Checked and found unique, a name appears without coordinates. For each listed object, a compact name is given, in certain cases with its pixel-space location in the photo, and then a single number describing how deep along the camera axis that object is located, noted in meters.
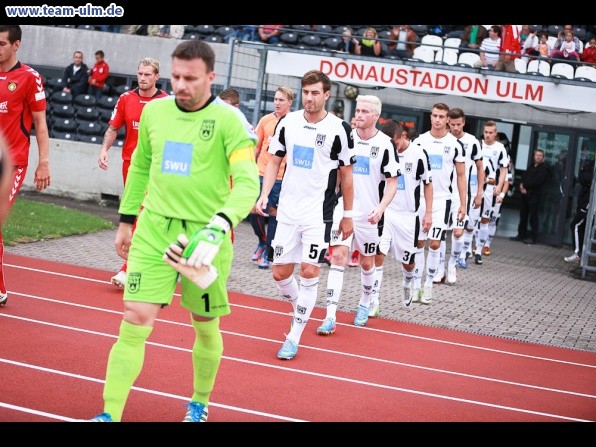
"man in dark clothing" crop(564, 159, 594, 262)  20.08
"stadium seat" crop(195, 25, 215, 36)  25.12
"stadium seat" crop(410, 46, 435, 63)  21.38
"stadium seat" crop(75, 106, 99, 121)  23.28
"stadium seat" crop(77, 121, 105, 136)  22.81
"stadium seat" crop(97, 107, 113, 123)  23.31
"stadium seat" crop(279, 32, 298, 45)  24.59
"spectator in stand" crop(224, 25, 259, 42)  23.47
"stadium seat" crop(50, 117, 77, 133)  23.10
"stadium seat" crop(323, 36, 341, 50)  23.56
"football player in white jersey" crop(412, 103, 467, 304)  12.91
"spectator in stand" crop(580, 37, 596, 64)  22.42
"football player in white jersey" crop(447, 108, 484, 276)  13.70
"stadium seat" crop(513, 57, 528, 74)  21.45
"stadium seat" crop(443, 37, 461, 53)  23.26
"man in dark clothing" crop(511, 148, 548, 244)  22.86
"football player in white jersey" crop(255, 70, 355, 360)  8.84
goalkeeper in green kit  5.72
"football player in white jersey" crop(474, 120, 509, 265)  17.92
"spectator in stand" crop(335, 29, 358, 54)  23.05
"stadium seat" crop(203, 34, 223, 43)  24.12
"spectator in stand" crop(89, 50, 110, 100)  23.83
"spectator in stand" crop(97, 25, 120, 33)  25.20
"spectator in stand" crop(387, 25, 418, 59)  22.92
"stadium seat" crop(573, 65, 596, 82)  21.08
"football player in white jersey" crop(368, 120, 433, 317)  11.69
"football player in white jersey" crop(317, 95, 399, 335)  10.11
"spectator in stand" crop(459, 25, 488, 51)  22.56
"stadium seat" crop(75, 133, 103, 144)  22.50
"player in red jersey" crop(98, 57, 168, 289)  10.93
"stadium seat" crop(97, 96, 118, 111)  23.44
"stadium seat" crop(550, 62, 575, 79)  20.48
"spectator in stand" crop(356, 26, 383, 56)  22.61
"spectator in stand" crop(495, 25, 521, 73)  21.44
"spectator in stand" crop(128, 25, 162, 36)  24.78
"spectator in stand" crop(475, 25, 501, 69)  21.32
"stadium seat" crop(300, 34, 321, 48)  23.98
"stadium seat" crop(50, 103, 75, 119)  23.56
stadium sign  18.38
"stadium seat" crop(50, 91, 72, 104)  23.86
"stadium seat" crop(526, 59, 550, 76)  21.20
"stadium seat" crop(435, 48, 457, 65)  21.89
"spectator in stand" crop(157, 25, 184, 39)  24.39
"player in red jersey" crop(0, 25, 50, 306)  9.05
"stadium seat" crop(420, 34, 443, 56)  22.97
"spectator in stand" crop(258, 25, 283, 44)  23.33
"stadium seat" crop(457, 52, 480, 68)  20.97
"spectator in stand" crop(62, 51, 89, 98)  23.98
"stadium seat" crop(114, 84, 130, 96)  24.27
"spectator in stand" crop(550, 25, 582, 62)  22.77
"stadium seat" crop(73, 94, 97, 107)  23.61
